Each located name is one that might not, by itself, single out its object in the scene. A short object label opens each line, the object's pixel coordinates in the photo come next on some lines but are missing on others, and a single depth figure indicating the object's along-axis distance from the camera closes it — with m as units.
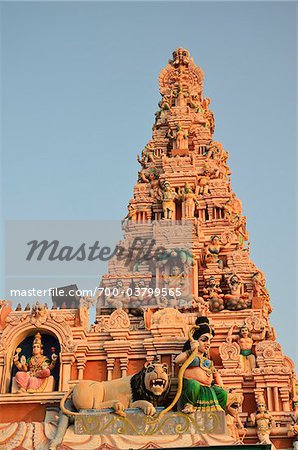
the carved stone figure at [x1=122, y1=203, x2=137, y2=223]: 37.75
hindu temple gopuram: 22.45
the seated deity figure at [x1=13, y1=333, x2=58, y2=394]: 25.52
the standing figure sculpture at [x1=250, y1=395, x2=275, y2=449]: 25.45
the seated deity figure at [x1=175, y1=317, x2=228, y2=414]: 22.55
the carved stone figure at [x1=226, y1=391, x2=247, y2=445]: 23.09
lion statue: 22.58
